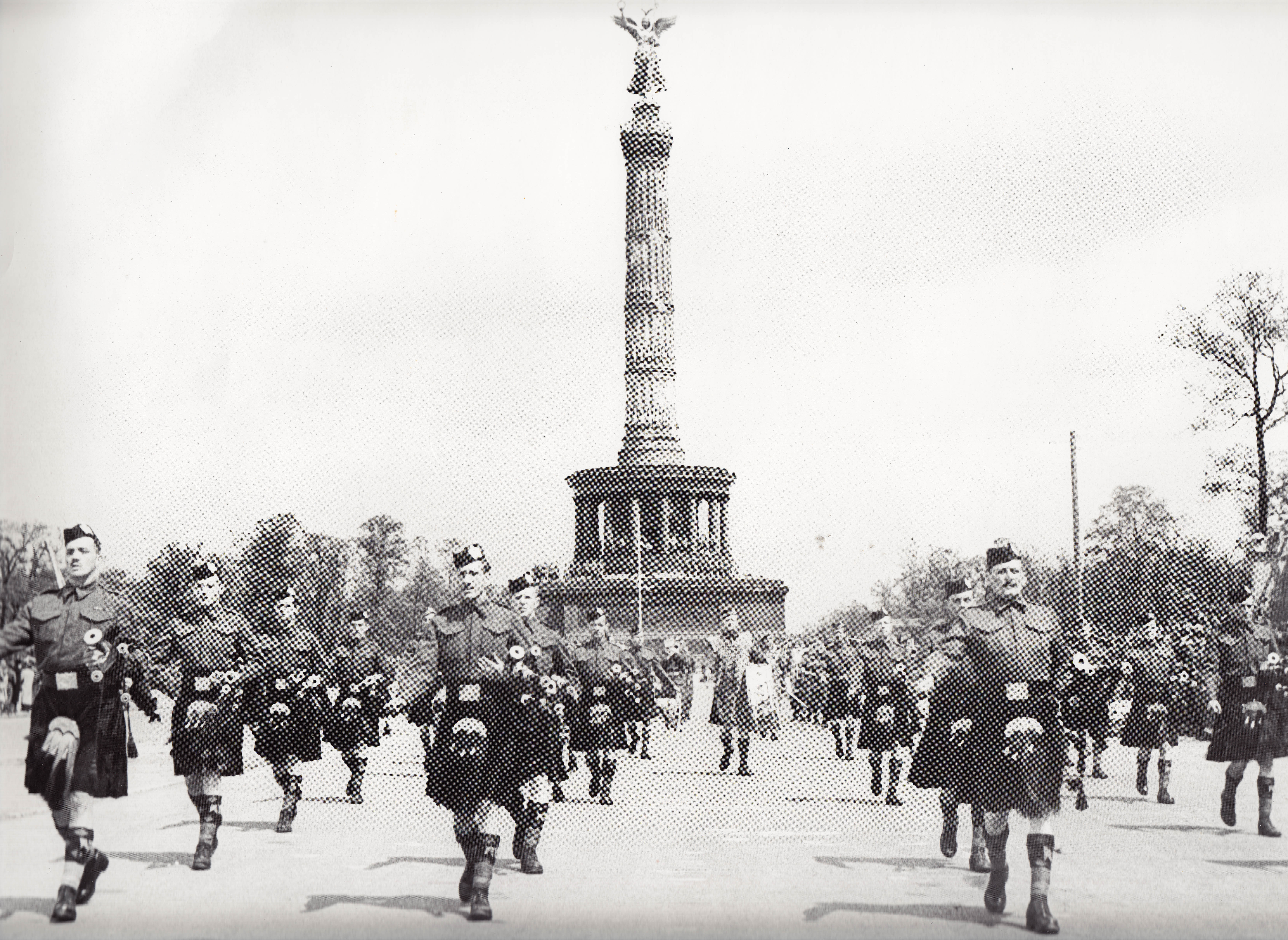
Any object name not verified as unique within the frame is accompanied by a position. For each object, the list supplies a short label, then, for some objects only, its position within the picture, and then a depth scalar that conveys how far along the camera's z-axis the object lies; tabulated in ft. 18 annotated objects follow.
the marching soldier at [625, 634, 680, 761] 69.36
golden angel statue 266.16
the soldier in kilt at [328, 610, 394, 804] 55.36
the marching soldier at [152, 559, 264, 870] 39.63
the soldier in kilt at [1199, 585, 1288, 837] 46.47
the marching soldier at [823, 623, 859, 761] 77.61
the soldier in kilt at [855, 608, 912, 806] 57.06
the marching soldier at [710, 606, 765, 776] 69.31
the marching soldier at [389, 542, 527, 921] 34.14
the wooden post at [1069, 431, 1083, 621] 116.06
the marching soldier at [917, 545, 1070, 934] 32.65
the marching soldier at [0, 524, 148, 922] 33.32
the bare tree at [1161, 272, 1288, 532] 112.98
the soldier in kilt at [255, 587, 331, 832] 47.80
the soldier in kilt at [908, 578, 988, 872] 38.73
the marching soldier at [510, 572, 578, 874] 36.37
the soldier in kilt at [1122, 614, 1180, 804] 56.95
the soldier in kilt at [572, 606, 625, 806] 56.65
